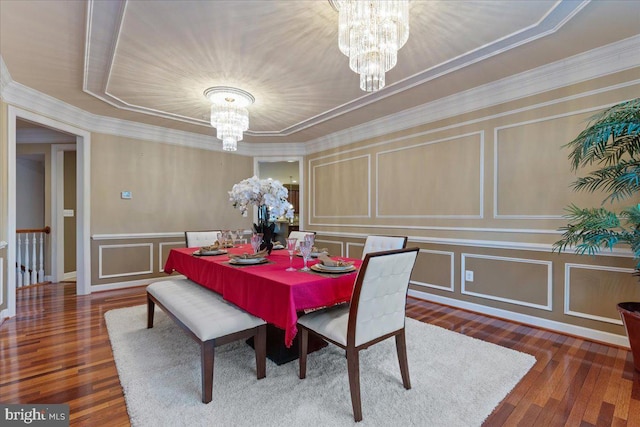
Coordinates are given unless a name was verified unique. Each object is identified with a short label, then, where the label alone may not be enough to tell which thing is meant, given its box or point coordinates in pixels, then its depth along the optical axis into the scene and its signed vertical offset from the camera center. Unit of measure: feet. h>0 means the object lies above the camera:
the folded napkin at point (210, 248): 8.91 -1.21
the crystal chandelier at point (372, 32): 5.57 +3.51
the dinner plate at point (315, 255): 8.18 -1.24
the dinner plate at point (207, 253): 8.52 -1.26
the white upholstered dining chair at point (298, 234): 11.11 -0.93
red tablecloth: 5.30 -1.57
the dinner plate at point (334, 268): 6.15 -1.24
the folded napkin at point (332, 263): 6.50 -1.19
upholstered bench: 5.56 -2.30
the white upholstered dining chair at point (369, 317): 5.01 -2.06
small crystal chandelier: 10.70 +3.59
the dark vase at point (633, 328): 6.45 -2.59
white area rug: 5.12 -3.59
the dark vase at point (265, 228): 8.05 -0.51
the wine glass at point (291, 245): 6.77 -0.81
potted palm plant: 6.22 +0.70
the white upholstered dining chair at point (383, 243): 8.20 -0.94
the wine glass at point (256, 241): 8.12 -0.86
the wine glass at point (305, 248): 6.58 -0.85
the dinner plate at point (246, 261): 7.05 -1.23
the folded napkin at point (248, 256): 7.54 -1.20
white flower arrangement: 7.77 +0.40
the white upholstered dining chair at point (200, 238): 11.51 -1.14
